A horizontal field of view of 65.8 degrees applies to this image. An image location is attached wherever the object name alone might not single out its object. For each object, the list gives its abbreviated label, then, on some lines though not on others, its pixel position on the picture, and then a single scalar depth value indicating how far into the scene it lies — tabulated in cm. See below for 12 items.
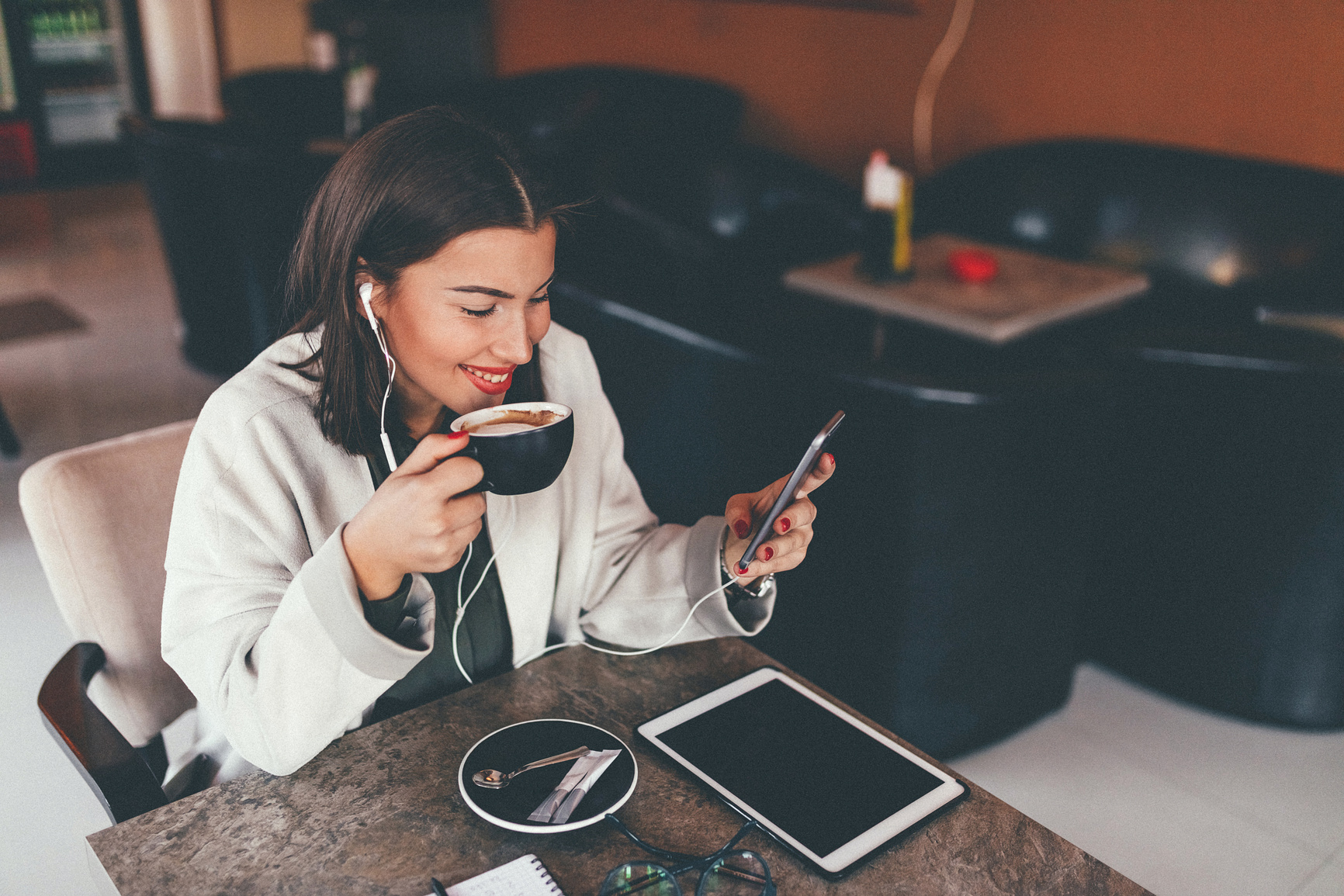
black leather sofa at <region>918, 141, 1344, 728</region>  200
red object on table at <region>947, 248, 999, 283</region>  260
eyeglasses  76
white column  741
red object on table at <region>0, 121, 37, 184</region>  710
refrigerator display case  720
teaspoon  86
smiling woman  87
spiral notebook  77
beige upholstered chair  113
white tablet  84
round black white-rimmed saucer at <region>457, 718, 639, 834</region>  83
